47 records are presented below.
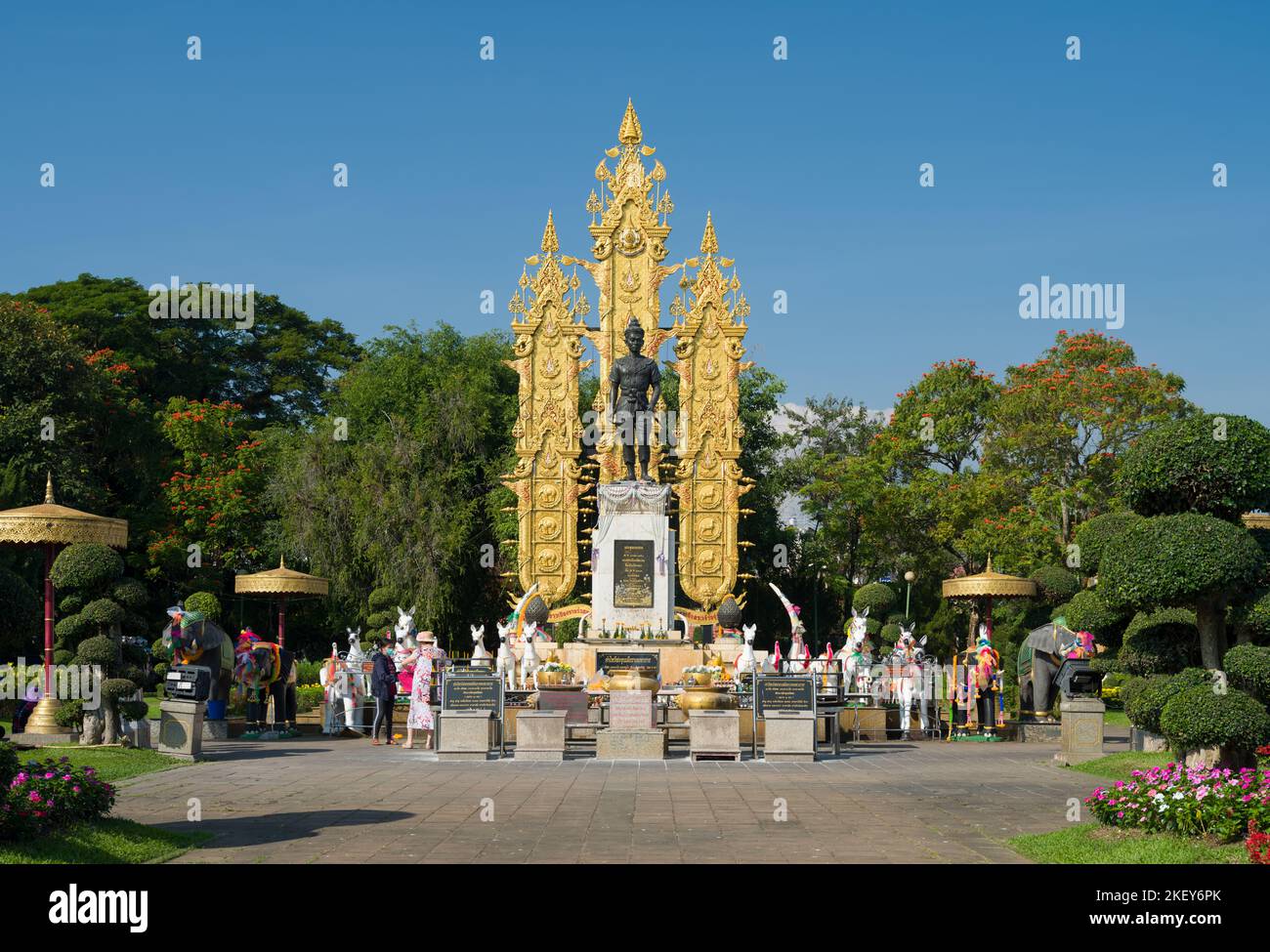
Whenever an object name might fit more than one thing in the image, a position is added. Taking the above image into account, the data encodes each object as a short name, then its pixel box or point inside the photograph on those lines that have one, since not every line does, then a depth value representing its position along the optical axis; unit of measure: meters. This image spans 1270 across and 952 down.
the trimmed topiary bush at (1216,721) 14.59
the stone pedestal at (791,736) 25.09
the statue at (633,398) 40.22
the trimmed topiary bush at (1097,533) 18.44
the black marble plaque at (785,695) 25.81
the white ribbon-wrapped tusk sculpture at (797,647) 32.63
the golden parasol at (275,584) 35.88
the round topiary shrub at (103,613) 25.73
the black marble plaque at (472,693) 25.83
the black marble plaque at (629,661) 32.06
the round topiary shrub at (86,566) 26.09
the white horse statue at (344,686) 32.84
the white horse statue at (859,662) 33.56
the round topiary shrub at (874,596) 43.07
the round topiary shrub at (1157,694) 15.41
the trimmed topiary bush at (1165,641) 17.06
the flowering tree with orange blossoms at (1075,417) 44.81
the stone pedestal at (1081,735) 24.91
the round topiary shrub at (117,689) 25.00
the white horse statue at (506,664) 30.22
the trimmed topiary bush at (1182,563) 14.95
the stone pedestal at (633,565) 39.38
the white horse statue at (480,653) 31.25
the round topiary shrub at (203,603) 31.31
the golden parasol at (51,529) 24.77
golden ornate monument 46.00
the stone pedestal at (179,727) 24.50
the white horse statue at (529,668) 31.50
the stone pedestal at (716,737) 24.81
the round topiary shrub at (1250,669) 14.94
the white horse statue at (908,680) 32.34
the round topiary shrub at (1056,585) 36.28
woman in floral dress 28.41
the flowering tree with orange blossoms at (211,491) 54.44
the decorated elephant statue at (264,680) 32.72
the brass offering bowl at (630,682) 27.69
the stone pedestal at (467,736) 25.22
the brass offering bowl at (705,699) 27.38
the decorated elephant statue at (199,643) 27.84
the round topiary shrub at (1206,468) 15.65
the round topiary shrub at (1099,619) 19.00
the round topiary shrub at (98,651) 25.19
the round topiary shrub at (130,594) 26.33
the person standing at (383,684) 29.54
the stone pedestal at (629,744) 25.08
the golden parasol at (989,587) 34.09
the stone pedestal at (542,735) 25.00
